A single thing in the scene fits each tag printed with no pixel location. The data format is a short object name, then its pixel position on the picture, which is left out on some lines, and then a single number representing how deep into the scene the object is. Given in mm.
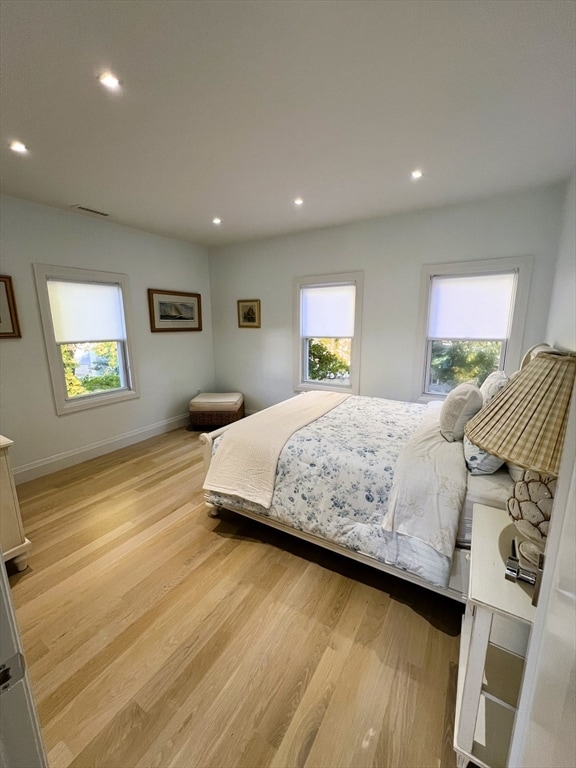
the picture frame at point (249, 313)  4426
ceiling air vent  3013
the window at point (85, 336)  3170
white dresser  1824
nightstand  948
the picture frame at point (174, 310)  4059
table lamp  808
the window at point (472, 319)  2947
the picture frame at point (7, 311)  2797
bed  1573
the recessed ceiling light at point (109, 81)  1421
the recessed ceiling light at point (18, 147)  1941
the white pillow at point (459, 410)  1960
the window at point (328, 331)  3783
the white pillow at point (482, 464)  1640
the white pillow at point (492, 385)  1971
